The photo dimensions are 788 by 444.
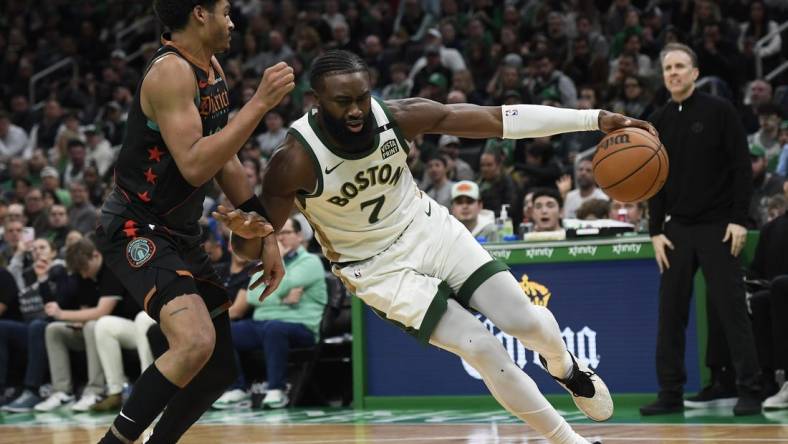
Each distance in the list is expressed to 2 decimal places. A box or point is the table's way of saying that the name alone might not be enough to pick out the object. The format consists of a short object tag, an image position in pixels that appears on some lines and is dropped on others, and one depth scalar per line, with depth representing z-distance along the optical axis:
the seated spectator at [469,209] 9.89
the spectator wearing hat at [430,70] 14.80
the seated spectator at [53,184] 15.03
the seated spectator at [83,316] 10.90
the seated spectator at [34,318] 11.22
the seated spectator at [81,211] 13.79
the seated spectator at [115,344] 10.51
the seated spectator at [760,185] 10.45
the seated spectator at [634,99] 12.79
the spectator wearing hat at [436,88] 13.86
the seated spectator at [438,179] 11.82
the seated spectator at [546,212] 9.73
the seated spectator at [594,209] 9.70
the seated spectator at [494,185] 11.62
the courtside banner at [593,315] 8.56
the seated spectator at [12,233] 12.91
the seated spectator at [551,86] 13.68
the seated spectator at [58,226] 13.15
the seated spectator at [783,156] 11.10
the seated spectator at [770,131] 11.70
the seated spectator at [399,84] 15.04
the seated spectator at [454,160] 12.35
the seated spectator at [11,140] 17.91
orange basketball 5.36
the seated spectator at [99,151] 16.42
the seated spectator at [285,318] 9.86
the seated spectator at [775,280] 7.92
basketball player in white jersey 4.93
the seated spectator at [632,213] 9.81
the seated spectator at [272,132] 15.15
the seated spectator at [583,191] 10.97
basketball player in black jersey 4.52
